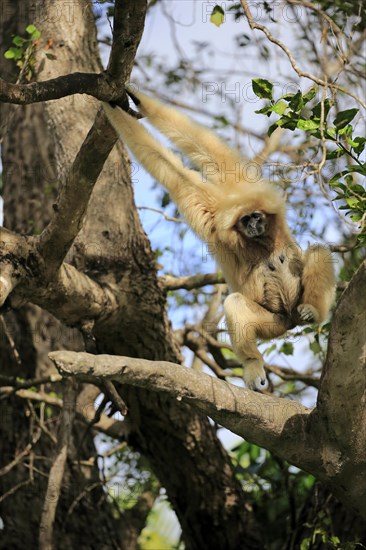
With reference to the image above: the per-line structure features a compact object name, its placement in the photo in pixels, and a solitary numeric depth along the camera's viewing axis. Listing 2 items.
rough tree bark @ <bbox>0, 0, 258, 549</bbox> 10.68
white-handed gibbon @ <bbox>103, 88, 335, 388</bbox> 11.61
